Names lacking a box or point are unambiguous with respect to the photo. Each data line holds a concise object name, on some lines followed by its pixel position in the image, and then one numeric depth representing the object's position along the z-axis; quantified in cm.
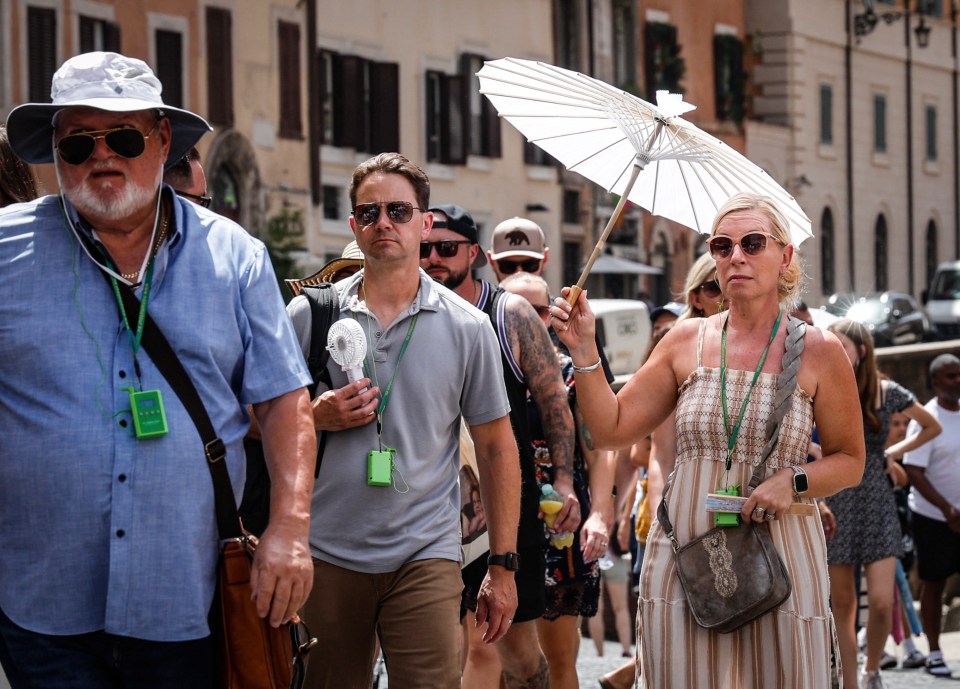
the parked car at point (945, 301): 4556
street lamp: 5028
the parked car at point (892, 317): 3875
